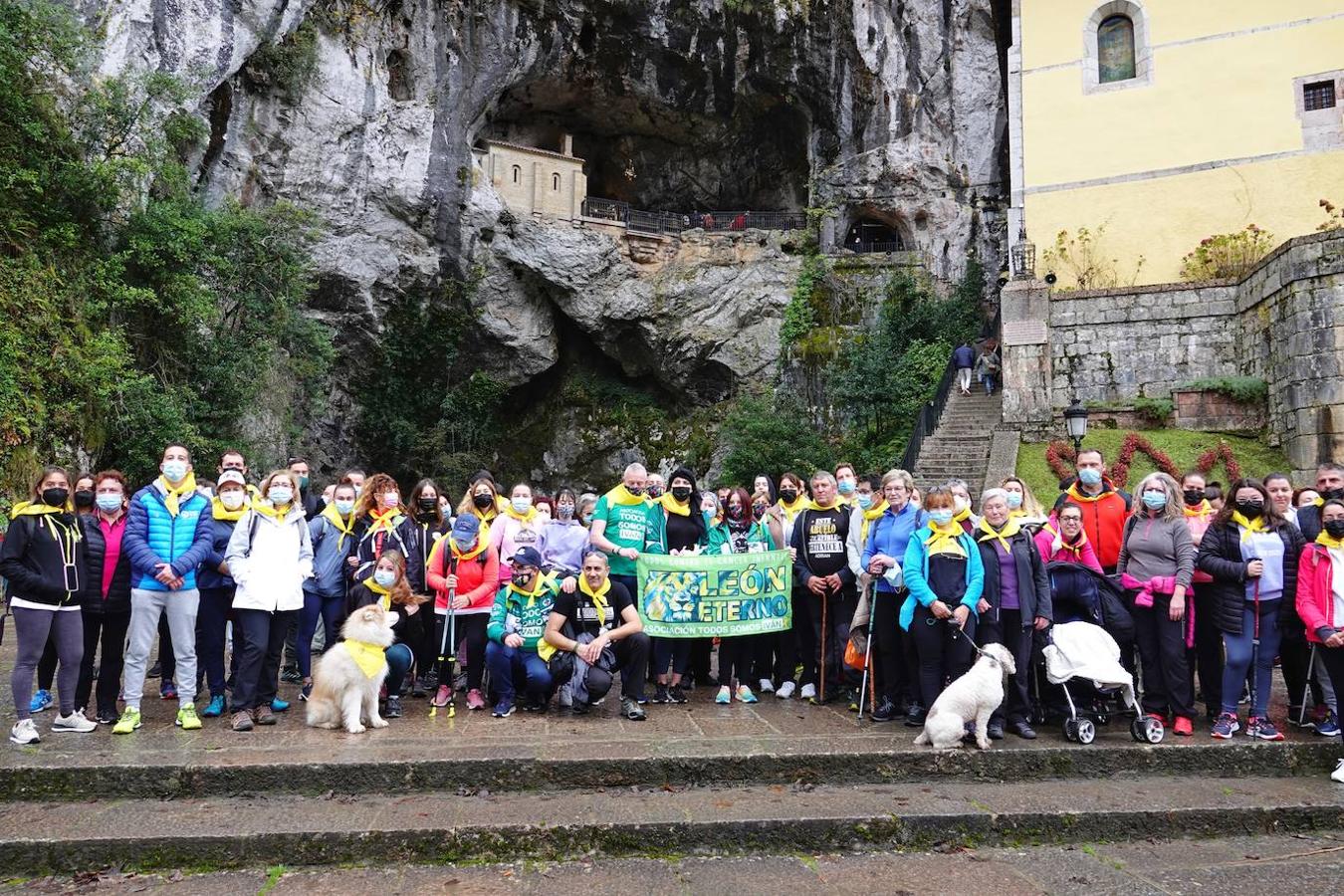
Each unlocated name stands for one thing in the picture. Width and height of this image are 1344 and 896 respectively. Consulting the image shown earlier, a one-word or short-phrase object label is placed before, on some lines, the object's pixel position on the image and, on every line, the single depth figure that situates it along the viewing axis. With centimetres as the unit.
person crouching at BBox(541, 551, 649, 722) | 673
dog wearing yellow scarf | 619
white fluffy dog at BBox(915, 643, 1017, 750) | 581
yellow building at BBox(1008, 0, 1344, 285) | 1953
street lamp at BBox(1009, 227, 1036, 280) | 2072
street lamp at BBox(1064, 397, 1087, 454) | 1390
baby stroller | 599
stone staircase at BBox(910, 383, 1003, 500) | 1738
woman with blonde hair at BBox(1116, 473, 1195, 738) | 625
